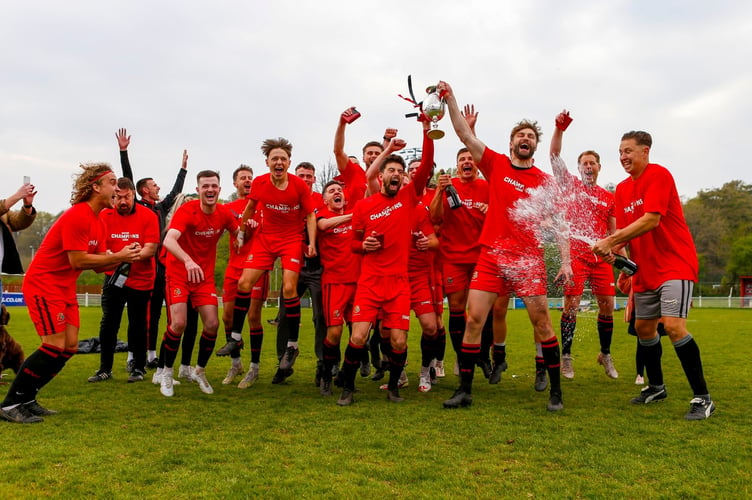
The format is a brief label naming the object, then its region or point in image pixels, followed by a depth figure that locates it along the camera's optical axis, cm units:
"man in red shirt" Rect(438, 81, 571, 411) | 605
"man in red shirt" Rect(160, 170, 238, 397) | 711
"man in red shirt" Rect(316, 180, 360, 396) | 698
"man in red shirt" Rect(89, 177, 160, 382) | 791
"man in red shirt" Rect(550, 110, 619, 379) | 609
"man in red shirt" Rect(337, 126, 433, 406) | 646
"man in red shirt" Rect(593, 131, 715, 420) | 575
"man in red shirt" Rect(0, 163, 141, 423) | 555
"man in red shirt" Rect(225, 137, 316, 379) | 756
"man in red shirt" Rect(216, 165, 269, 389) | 780
